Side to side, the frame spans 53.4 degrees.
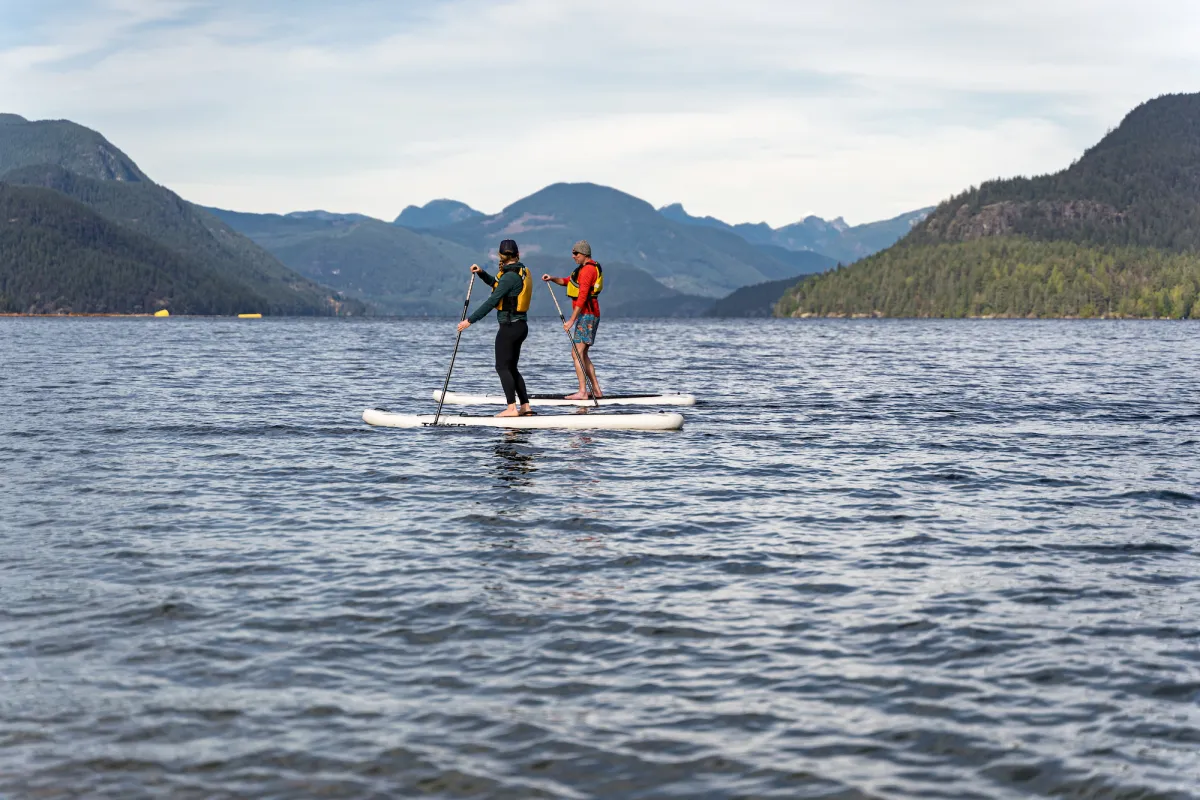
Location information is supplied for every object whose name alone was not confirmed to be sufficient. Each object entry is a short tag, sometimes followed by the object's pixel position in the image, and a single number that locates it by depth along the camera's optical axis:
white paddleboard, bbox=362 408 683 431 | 26.42
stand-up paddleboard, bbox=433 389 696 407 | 29.61
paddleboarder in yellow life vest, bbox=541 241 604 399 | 29.03
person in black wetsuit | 24.61
